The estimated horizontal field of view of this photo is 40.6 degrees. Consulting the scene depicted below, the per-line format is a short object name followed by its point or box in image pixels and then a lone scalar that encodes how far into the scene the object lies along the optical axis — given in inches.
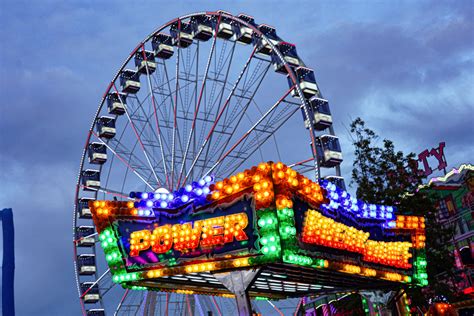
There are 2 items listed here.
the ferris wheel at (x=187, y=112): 992.9
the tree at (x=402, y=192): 1063.0
